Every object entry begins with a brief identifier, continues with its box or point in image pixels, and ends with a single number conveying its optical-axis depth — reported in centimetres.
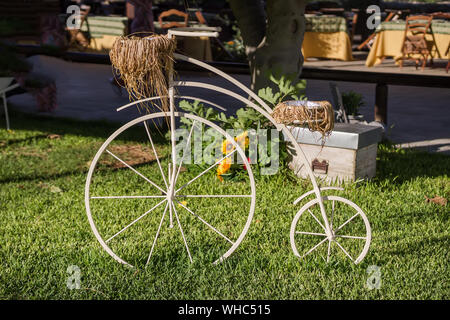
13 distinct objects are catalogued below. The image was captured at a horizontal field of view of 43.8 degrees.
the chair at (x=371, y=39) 1415
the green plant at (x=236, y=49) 1223
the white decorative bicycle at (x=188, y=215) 320
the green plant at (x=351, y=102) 641
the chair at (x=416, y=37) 1097
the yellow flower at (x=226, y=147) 480
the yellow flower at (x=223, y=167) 493
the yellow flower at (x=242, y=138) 487
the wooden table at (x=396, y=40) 1116
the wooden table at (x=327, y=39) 1227
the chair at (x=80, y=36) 1399
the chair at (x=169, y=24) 1288
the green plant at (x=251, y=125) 495
